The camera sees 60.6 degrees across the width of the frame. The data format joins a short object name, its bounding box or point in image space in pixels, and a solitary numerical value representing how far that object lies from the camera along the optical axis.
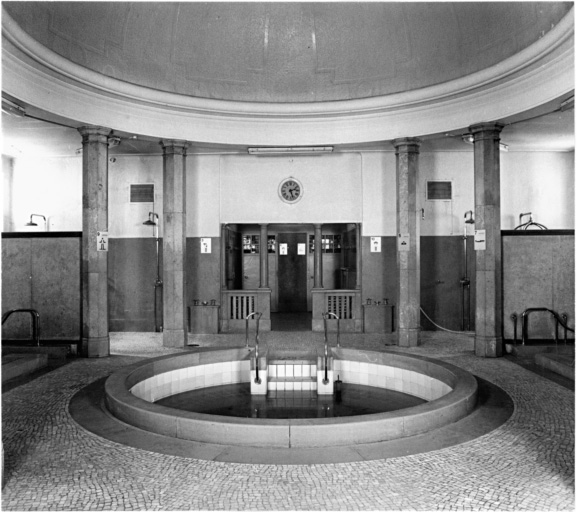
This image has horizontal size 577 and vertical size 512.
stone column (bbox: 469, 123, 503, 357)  8.55
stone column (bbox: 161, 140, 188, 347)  9.65
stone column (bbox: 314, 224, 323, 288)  11.52
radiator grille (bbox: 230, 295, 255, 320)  11.22
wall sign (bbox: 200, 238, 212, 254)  11.41
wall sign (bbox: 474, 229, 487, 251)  8.55
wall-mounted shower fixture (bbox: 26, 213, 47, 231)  11.95
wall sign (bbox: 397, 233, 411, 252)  9.59
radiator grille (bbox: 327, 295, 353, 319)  11.20
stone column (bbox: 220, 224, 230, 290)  11.46
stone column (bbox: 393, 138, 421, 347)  9.59
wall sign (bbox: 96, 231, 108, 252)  8.59
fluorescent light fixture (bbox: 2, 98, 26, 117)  7.16
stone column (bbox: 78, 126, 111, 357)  8.58
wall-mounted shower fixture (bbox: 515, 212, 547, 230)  11.19
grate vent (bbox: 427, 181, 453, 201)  11.45
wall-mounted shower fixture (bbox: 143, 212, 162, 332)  11.53
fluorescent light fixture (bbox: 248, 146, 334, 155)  10.38
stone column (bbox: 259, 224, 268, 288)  11.47
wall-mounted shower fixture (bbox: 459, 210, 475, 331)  11.45
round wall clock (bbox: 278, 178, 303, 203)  11.30
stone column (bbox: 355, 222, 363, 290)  11.37
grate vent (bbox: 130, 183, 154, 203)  11.66
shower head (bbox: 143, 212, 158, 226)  11.21
